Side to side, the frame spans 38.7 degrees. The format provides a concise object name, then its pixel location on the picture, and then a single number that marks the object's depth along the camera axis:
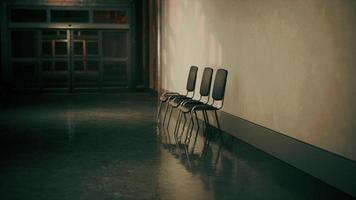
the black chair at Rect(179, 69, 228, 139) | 7.03
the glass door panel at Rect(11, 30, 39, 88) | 14.67
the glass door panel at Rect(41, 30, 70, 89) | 14.95
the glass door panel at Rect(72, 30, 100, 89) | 15.05
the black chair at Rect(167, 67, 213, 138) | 7.68
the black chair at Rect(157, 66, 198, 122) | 8.52
